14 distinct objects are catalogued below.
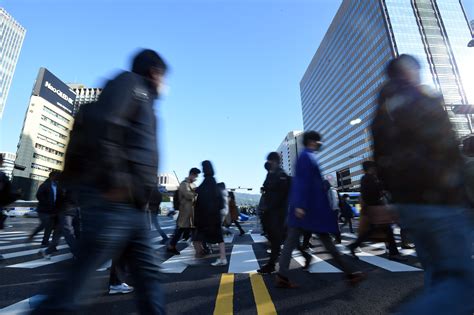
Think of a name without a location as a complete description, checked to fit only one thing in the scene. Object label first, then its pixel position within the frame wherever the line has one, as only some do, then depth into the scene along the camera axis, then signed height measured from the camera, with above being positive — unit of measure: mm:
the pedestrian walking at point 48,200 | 5750 +485
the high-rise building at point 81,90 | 106919 +53018
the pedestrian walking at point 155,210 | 6153 +256
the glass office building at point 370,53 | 59875 +40735
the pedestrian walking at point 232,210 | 9266 +312
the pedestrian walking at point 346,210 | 10031 +252
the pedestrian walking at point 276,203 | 4145 +237
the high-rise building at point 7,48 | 93750 +63591
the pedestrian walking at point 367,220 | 3029 -46
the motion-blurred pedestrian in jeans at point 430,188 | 1140 +127
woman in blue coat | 2961 +48
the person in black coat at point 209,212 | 4777 +128
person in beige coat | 5816 +281
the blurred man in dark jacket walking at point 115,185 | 1172 +167
